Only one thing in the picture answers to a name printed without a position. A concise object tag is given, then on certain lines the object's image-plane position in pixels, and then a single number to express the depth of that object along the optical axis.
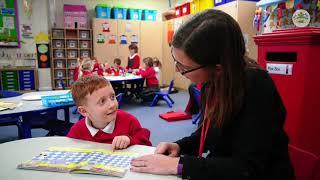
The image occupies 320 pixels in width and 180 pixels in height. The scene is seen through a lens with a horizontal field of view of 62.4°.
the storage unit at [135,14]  8.27
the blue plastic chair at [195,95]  3.87
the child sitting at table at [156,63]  6.78
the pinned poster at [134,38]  8.24
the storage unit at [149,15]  8.47
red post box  1.79
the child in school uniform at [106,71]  5.93
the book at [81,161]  0.97
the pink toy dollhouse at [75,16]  7.70
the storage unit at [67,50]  7.75
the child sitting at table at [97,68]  5.64
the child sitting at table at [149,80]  5.85
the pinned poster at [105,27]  7.84
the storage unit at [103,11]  7.91
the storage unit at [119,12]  8.05
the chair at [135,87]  6.10
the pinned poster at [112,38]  7.99
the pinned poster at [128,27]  8.11
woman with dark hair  0.82
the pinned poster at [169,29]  7.94
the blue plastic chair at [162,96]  5.71
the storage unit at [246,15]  5.16
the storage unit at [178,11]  7.51
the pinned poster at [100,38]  7.86
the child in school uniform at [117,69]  5.95
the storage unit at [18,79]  7.25
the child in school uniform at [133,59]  7.15
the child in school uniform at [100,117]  1.43
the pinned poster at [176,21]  7.40
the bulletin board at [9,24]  7.21
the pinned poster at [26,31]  7.46
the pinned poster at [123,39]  8.13
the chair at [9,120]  2.79
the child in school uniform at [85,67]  4.98
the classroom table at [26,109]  2.26
